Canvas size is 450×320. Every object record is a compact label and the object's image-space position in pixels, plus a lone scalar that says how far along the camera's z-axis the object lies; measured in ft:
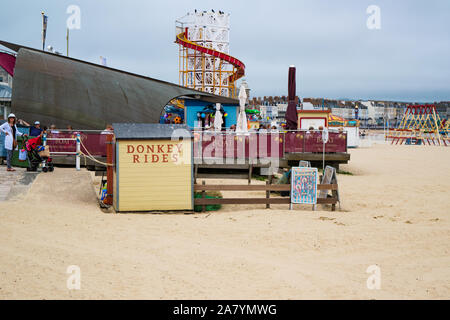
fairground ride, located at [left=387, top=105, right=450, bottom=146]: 175.20
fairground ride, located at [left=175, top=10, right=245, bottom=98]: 183.03
